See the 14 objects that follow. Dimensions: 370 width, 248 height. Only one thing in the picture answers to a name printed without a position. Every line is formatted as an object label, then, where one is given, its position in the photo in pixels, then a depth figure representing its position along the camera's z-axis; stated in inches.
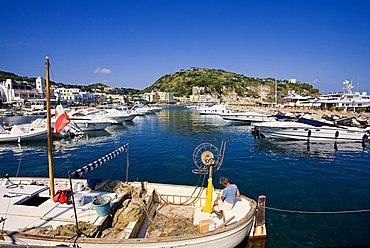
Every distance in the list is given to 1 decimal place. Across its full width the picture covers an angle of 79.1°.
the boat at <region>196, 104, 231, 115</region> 2718.5
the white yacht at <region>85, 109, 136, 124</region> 2024.4
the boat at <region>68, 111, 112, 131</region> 1566.2
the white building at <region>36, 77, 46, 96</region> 5634.8
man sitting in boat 329.1
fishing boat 252.1
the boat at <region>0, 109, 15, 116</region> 3113.4
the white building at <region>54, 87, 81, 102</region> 5448.3
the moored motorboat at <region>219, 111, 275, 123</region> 2027.7
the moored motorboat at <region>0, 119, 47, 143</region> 1211.2
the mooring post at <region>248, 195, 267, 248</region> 310.5
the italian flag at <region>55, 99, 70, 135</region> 349.1
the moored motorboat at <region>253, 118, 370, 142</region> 1181.7
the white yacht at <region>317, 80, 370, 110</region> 2815.5
